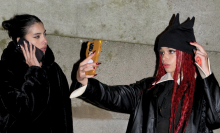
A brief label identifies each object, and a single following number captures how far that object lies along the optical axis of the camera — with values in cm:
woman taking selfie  231
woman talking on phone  225
